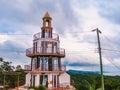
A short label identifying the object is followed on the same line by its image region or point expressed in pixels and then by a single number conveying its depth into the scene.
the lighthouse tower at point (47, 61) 18.22
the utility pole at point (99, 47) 12.40
